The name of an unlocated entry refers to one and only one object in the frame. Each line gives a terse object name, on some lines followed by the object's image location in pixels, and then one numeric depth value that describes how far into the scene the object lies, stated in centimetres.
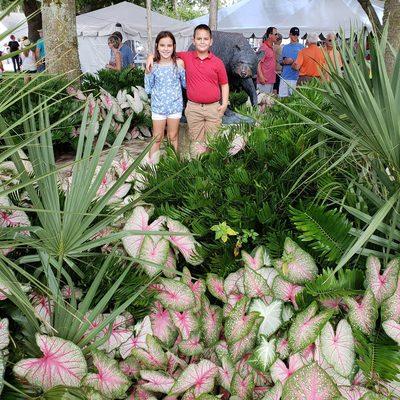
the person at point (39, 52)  1061
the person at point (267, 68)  870
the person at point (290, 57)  883
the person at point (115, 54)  954
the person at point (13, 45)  1326
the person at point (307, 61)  814
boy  482
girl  486
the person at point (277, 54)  1030
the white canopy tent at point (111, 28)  1647
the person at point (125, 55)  1059
